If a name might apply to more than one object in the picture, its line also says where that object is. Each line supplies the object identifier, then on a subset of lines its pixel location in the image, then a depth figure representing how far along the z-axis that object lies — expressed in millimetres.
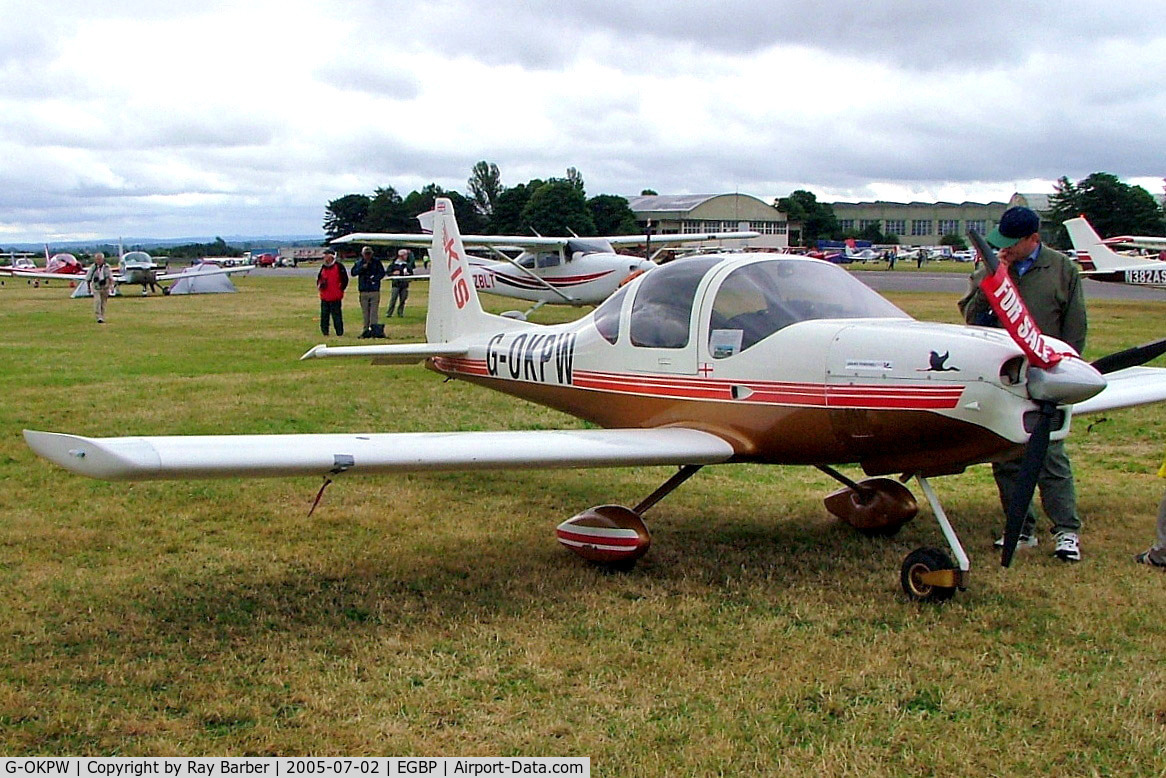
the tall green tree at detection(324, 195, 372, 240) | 105062
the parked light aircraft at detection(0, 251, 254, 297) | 37156
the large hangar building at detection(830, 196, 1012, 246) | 127375
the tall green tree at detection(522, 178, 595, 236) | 72125
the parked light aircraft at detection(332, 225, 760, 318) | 23594
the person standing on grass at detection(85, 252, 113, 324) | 23062
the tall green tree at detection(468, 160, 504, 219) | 99875
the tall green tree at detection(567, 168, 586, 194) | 96288
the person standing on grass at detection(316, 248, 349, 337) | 18547
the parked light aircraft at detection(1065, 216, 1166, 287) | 27250
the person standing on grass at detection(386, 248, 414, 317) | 22964
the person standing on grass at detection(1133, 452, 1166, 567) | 5609
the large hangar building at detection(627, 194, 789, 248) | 100188
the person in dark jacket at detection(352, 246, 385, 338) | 19078
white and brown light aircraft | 4633
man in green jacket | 5949
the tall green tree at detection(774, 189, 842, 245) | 107625
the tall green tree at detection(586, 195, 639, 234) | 78562
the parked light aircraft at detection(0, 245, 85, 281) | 41878
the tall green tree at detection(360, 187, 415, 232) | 92062
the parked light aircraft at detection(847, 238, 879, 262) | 78350
